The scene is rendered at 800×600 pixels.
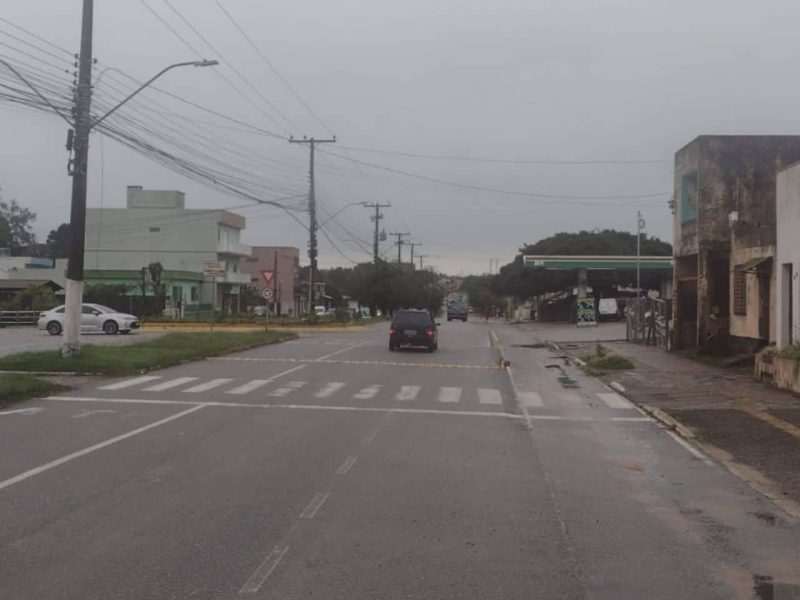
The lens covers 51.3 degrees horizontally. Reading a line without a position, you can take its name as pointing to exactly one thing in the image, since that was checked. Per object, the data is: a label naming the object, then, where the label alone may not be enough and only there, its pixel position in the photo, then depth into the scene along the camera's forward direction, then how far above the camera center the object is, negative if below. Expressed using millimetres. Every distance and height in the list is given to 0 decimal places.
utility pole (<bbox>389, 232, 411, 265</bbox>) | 108625 +8708
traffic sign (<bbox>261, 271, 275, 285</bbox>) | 33938 +1311
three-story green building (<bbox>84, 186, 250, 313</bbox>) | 75250 +6257
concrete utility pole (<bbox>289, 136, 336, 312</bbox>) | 49344 +5061
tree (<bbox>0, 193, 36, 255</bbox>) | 114062 +11375
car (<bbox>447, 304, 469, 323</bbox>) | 87688 -235
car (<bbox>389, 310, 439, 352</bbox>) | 30844 -738
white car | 39125 -656
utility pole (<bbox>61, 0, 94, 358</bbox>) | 20047 +3357
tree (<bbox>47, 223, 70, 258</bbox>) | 112688 +8871
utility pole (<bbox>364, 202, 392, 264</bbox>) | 81750 +7034
